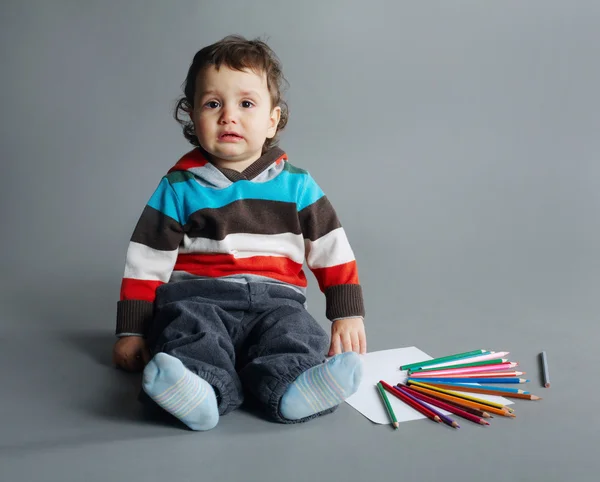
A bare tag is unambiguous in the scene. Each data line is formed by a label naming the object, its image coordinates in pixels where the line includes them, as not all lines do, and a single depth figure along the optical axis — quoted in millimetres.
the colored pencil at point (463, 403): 1472
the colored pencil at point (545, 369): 1623
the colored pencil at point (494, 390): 1540
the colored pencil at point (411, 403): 1464
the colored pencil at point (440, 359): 1681
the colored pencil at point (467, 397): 1482
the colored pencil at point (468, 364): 1658
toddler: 1660
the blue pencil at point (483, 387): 1546
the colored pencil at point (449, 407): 1446
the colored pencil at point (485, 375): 1606
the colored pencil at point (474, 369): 1622
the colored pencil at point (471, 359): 1671
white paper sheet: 1494
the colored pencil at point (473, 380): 1587
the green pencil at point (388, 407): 1444
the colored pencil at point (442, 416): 1429
